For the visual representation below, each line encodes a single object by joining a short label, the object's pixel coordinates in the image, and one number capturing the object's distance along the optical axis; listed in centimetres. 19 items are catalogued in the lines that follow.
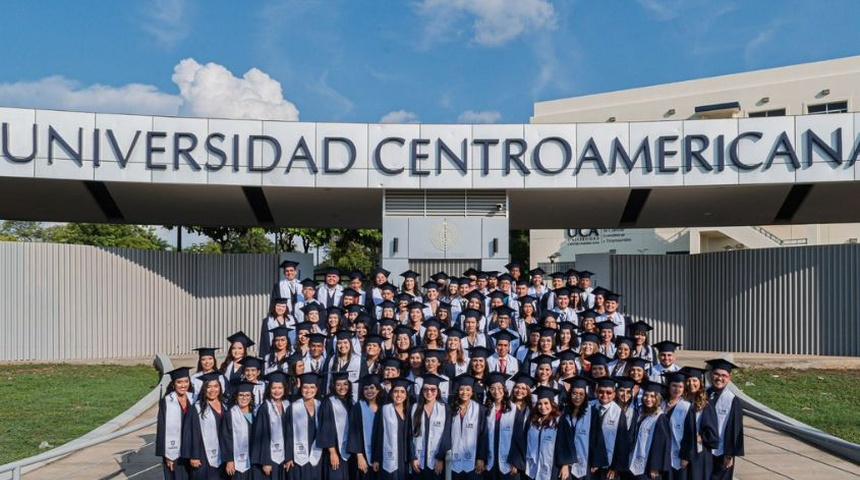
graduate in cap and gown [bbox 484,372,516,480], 596
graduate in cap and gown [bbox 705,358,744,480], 611
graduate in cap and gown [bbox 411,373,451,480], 608
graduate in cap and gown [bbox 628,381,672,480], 586
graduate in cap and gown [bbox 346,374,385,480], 621
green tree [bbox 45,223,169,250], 4503
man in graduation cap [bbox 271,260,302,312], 1066
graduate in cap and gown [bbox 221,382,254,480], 611
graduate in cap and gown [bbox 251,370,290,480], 609
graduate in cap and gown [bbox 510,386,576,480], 584
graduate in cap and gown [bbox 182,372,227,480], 608
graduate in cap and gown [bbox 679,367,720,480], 602
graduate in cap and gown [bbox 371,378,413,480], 614
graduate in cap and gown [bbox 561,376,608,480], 590
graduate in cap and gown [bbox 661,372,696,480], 599
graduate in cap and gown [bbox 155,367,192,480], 611
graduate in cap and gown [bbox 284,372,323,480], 618
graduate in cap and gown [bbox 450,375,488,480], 606
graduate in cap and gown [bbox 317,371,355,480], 621
